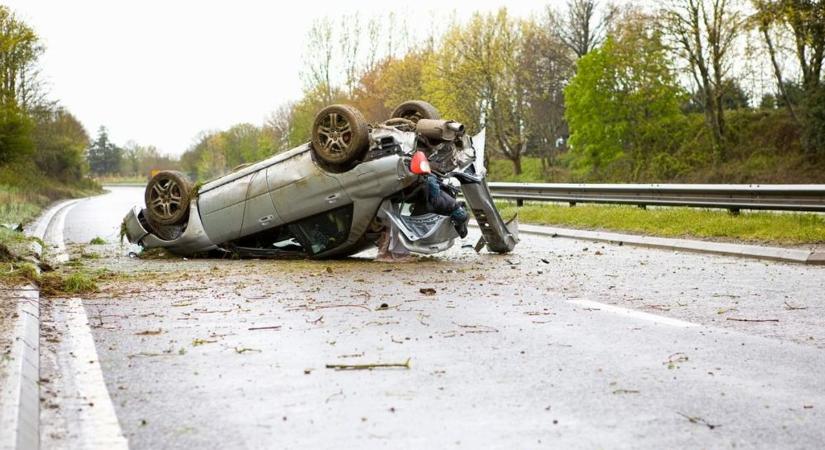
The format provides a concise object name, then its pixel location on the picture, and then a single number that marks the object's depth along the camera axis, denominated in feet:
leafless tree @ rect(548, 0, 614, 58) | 186.70
